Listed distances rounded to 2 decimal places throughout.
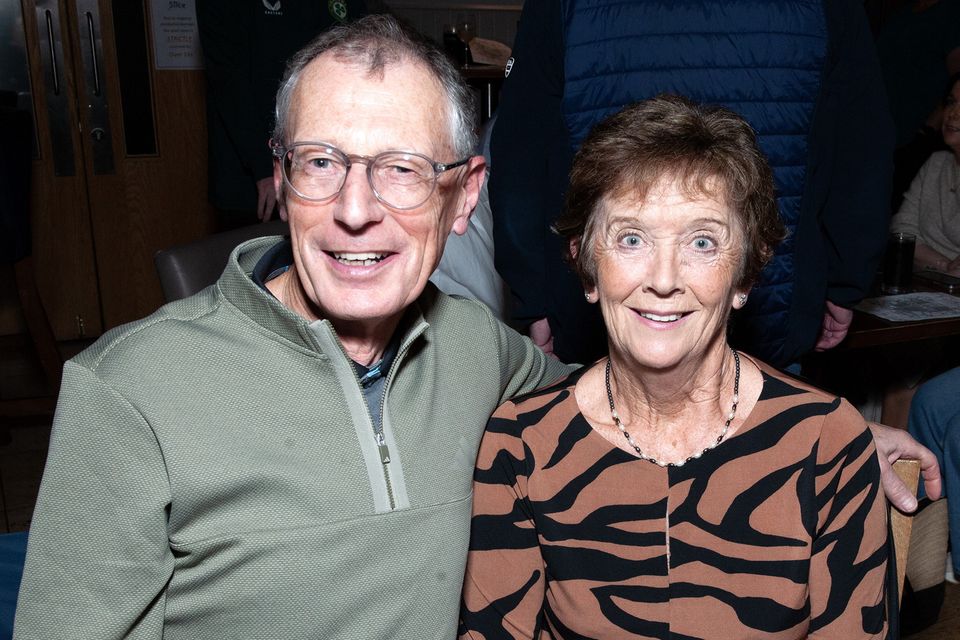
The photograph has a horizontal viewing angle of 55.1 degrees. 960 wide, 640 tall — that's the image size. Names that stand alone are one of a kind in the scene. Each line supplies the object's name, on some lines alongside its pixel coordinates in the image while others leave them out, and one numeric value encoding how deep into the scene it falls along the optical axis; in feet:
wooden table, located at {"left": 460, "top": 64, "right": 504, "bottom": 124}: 15.19
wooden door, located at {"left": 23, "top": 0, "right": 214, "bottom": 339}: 15.44
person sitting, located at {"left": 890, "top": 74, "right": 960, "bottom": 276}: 11.08
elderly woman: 4.46
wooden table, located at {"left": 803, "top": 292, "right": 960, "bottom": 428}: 11.41
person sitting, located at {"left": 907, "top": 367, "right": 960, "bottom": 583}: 8.09
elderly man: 3.51
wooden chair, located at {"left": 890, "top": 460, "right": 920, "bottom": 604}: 4.70
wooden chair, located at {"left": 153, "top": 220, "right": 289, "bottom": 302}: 6.09
